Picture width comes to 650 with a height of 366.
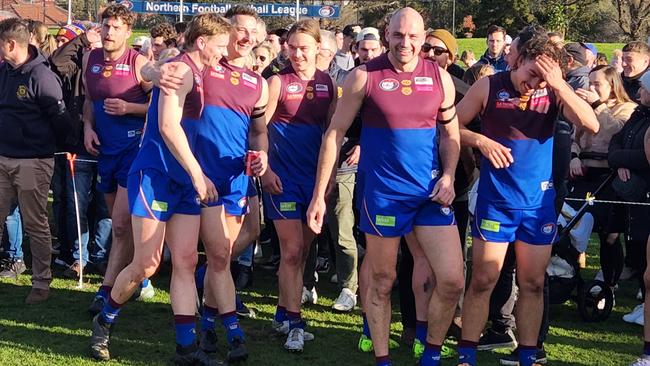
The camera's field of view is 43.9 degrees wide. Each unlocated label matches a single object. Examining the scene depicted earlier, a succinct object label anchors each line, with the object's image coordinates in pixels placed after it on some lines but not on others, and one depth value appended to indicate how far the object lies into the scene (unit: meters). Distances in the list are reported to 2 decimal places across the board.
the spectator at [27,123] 6.49
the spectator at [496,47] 10.85
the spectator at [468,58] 13.88
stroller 6.36
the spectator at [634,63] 8.11
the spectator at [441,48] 6.00
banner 41.84
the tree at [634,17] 44.19
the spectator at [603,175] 6.93
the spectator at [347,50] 9.66
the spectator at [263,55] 7.57
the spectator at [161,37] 8.73
